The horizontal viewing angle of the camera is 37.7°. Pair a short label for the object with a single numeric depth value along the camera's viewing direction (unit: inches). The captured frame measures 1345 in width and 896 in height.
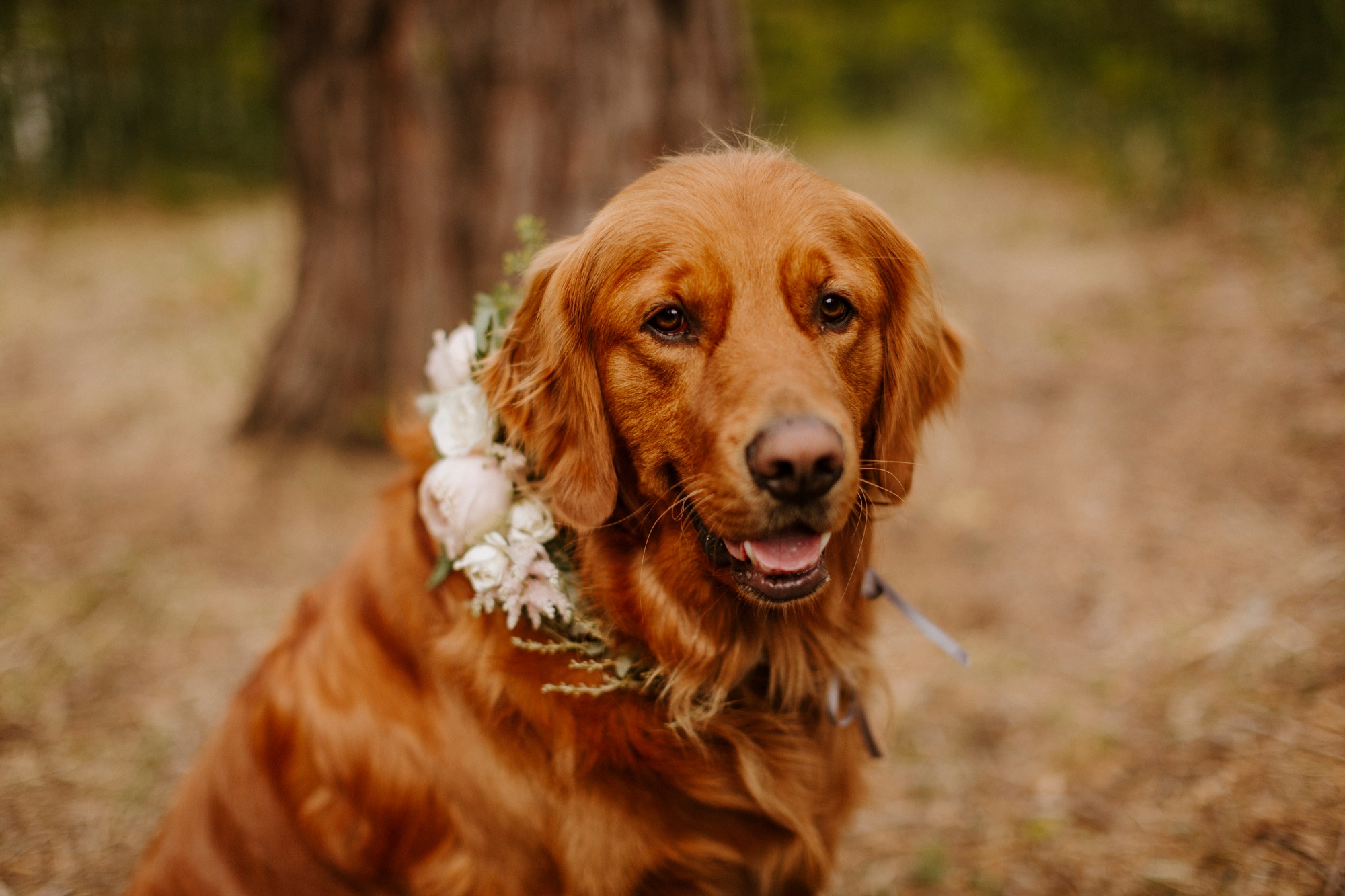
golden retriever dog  33.6
